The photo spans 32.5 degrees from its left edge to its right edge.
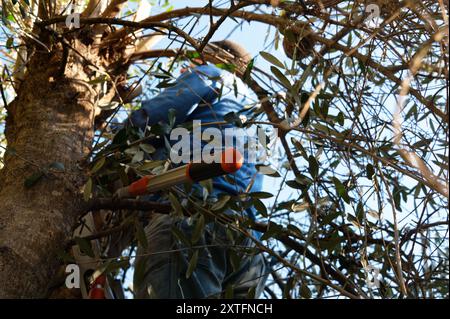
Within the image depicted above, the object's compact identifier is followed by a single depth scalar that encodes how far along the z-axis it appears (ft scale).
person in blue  9.51
